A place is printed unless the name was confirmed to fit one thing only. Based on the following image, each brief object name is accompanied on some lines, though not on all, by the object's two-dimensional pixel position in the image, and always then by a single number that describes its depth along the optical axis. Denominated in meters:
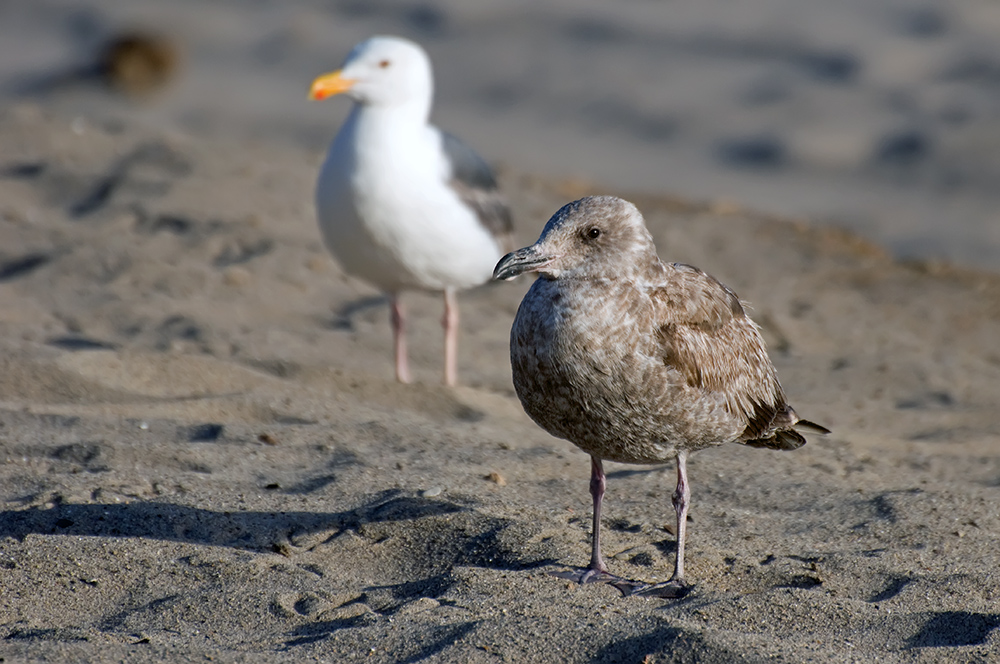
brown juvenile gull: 8.23
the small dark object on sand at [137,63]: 31.75
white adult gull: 14.67
